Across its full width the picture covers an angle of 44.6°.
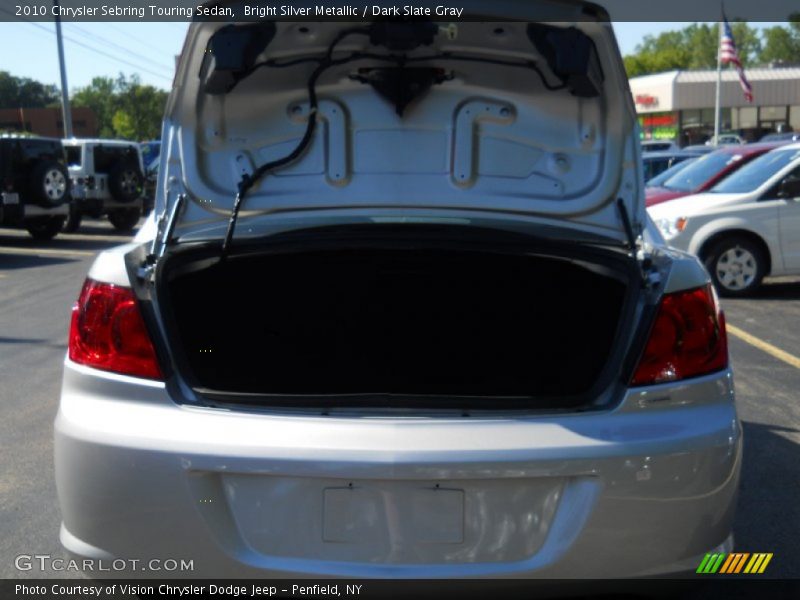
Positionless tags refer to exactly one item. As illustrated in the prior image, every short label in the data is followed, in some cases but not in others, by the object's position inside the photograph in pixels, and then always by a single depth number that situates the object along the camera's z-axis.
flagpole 40.06
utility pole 31.17
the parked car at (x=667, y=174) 13.63
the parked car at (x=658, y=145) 30.98
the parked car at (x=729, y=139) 41.46
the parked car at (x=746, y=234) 10.32
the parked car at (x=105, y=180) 19.05
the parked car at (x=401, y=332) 2.54
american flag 31.77
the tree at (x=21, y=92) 78.94
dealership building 56.25
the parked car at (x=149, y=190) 21.11
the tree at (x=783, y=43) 111.25
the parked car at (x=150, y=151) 31.95
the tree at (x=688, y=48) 101.38
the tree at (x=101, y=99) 100.76
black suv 15.72
